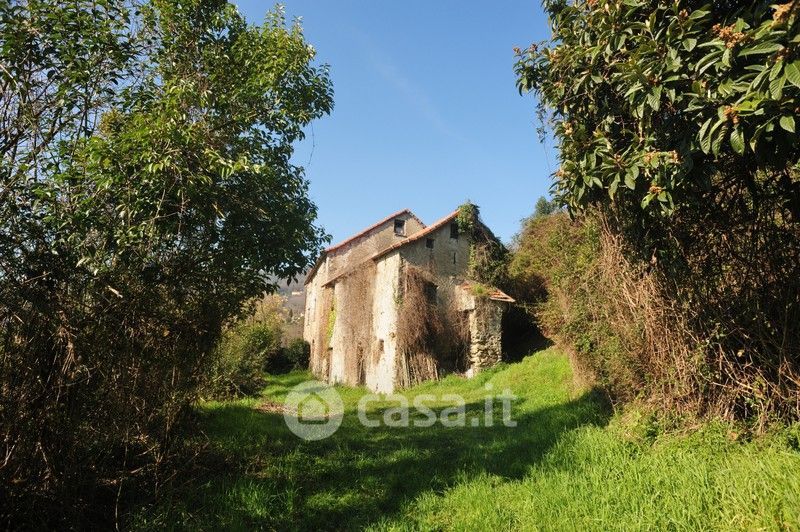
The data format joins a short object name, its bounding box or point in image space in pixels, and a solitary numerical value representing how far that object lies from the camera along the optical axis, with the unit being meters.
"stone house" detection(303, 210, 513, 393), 17.06
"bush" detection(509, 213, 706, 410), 4.90
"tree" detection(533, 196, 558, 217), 25.25
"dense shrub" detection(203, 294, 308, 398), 10.97
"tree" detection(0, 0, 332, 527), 3.60
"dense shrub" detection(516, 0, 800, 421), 2.92
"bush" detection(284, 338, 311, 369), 28.17
